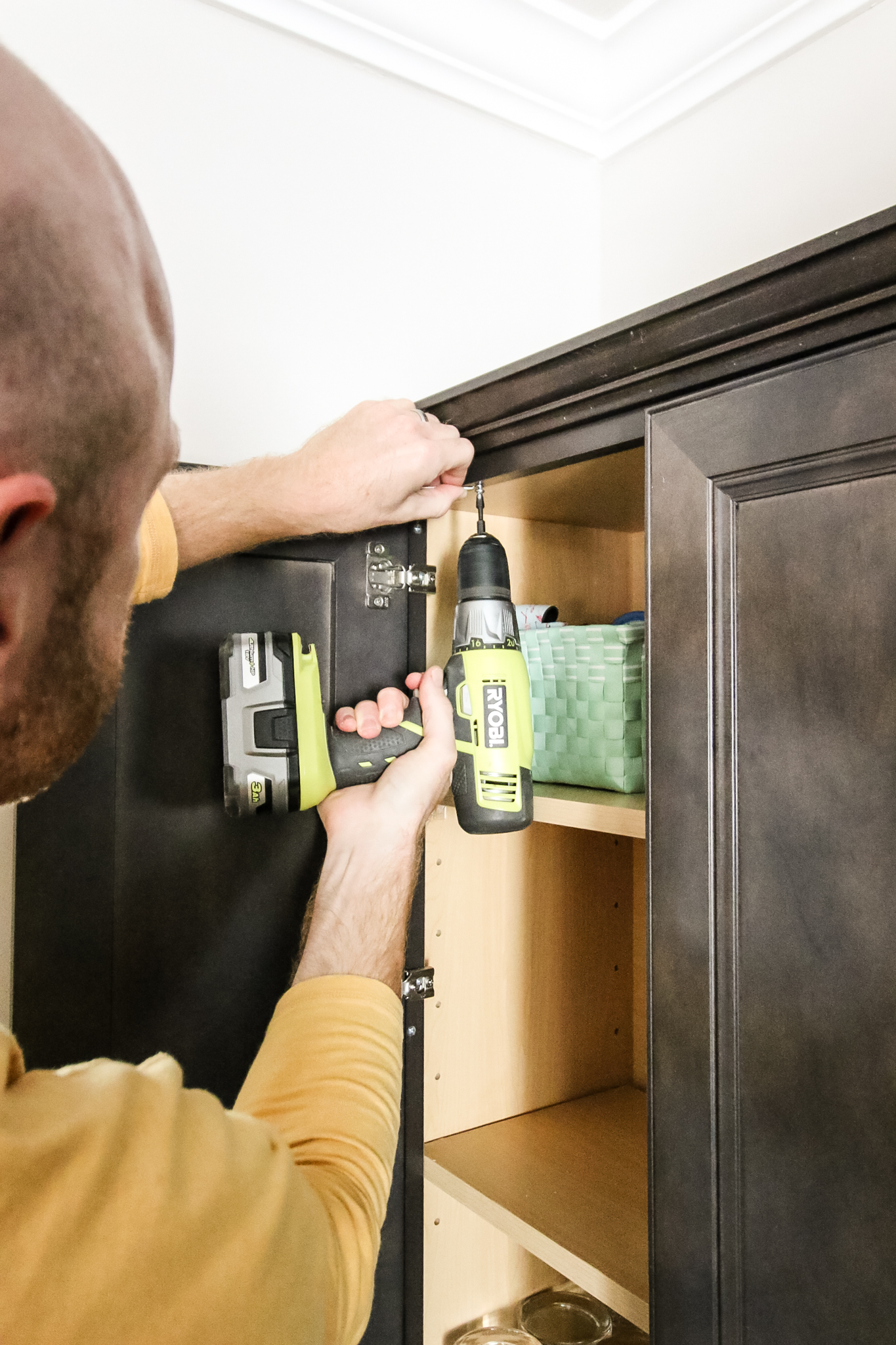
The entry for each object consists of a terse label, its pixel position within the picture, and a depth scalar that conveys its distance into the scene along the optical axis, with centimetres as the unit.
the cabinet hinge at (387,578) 108
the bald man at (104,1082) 38
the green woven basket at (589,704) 96
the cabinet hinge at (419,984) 110
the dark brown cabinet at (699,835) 61
